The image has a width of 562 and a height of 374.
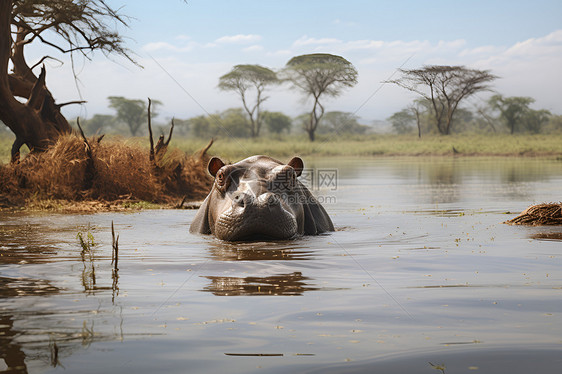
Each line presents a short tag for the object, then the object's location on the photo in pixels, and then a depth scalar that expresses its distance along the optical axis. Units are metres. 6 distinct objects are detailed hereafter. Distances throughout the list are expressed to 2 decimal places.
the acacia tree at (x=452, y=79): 50.00
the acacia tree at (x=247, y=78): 57.59
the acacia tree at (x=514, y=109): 64.70
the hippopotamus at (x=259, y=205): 5.74
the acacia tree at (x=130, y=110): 66.88
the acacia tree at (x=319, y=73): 53.06
